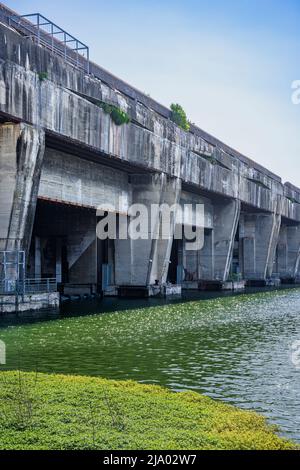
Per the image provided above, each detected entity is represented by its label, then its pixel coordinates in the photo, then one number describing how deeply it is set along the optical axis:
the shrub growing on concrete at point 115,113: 37.03
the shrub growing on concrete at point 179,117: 52.03
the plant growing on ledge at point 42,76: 30.31
